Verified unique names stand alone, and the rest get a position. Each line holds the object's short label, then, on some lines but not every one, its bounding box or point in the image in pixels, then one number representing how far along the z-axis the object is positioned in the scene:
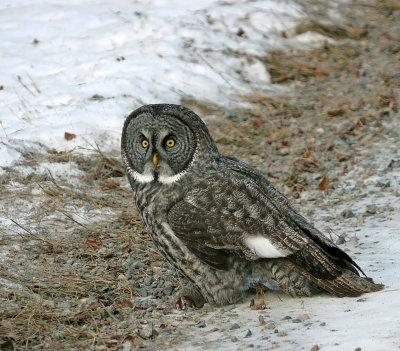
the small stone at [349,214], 12.46
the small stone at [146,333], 8.43
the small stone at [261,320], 8.50
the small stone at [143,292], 10.06
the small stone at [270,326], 8.32
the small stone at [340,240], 11.32
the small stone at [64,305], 9.32
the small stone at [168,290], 10.17
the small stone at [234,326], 8.54
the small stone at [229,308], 9.39
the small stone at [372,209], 12.45
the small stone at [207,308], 9.49
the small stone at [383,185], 13.50
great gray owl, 9.05
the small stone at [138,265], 10.94
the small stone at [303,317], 8.47
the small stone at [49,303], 9.24
